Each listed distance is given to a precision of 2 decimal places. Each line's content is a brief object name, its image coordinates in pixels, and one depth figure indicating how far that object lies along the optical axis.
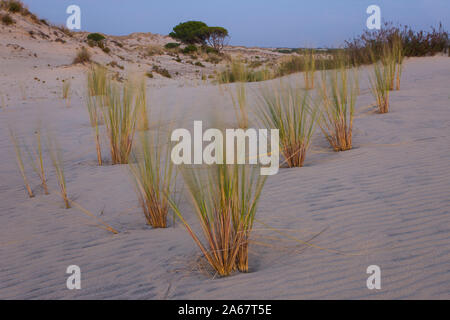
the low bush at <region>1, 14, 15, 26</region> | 14.83
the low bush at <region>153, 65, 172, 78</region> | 14.72
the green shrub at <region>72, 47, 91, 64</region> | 12.88
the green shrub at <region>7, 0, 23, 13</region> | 15.98
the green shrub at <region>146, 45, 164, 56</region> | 20.86
